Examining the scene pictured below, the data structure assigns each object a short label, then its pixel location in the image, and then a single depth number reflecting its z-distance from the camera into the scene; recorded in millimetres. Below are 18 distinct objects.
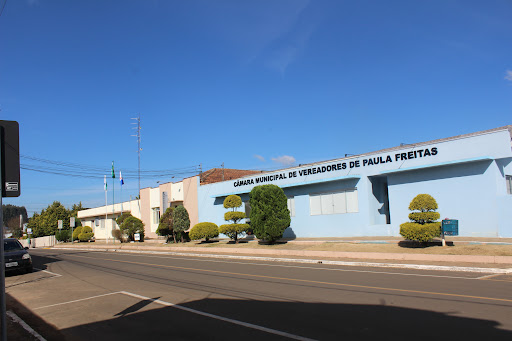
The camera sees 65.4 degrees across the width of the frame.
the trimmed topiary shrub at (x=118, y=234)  42941
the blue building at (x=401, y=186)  19266
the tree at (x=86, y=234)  54562
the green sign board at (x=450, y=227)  17141
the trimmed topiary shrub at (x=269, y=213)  24938
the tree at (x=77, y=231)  56512
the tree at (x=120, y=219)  43247
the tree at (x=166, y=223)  33719
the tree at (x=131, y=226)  41594
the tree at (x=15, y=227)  79438
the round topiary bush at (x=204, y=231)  30312
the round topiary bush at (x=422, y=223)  17422
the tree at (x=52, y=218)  59500
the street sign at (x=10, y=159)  5273
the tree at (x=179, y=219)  32906
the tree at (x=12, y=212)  110438
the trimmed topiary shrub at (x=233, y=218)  28078
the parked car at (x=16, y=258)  17648
